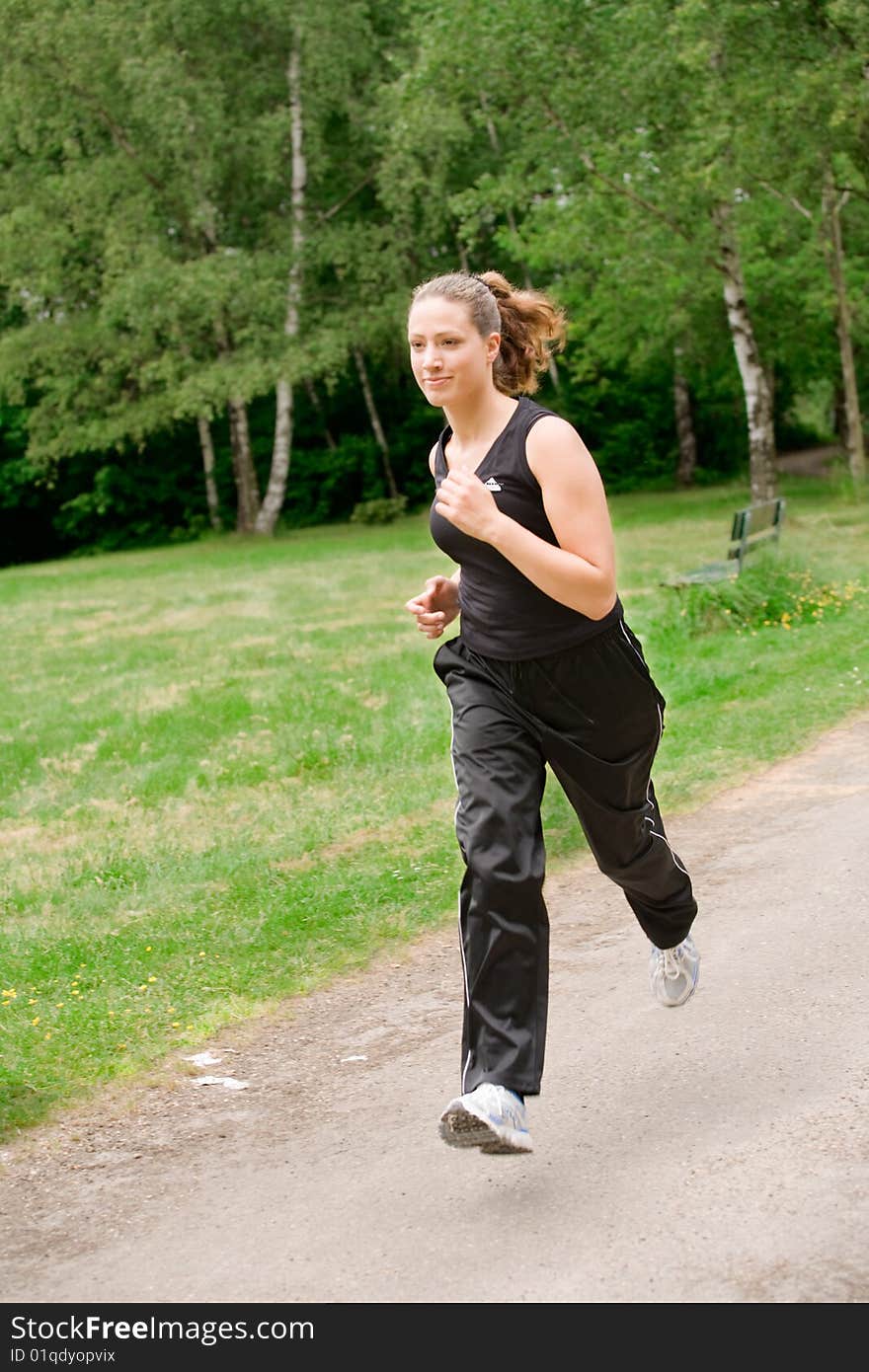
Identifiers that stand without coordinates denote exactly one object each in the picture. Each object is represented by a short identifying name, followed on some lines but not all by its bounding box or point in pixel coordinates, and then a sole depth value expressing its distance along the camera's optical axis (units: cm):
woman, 389
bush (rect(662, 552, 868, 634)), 1316
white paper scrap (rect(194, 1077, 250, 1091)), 489
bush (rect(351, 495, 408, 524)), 3894
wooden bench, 1367
